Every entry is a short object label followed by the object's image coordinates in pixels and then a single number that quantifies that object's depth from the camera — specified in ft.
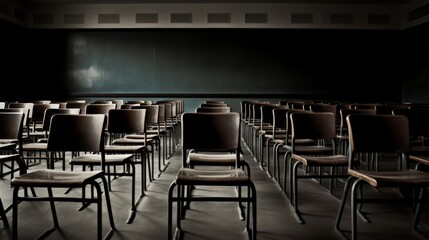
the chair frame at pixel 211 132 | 10.03
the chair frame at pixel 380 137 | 9.53
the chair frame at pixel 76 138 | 9.25
